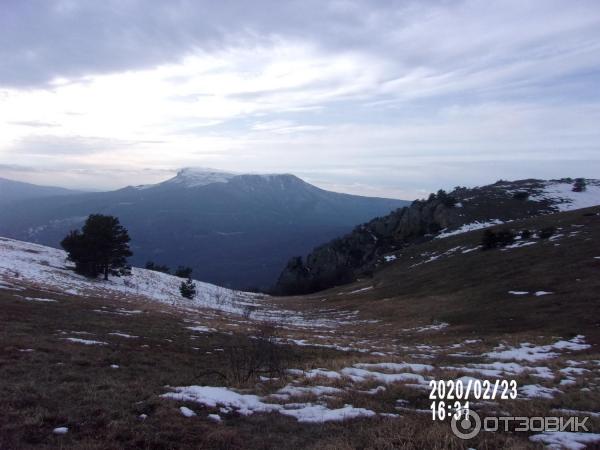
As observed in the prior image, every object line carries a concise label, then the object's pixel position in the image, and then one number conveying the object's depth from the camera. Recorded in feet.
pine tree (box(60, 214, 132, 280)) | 147.13
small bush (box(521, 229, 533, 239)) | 163.22
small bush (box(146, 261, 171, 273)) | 288.51
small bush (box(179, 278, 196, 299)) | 173.04
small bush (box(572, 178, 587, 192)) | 319.39
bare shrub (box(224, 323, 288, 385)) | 39.63
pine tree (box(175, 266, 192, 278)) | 258.57
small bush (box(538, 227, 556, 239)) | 154.16
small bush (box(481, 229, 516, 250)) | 161.89
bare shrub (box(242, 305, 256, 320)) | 137.55
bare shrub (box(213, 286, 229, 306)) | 185.76
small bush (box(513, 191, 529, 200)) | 299.32
